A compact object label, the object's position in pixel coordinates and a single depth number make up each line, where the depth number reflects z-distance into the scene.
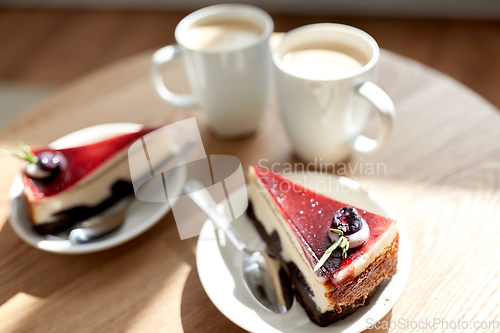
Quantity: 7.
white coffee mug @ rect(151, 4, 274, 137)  0.65
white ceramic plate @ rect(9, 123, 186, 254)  0.59
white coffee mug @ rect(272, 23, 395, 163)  0.61
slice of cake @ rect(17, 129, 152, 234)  0.62
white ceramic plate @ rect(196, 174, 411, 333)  0.53
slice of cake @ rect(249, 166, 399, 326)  0.53
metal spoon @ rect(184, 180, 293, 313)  0.56
